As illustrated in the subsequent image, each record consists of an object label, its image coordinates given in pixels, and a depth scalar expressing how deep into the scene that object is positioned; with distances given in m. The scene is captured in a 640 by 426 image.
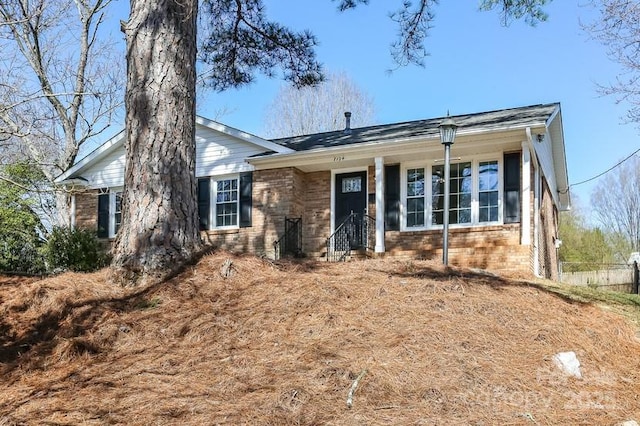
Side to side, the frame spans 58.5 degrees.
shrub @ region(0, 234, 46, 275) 12.93
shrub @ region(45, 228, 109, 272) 11.71
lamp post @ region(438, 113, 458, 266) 9.38
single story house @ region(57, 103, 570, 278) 11.06
